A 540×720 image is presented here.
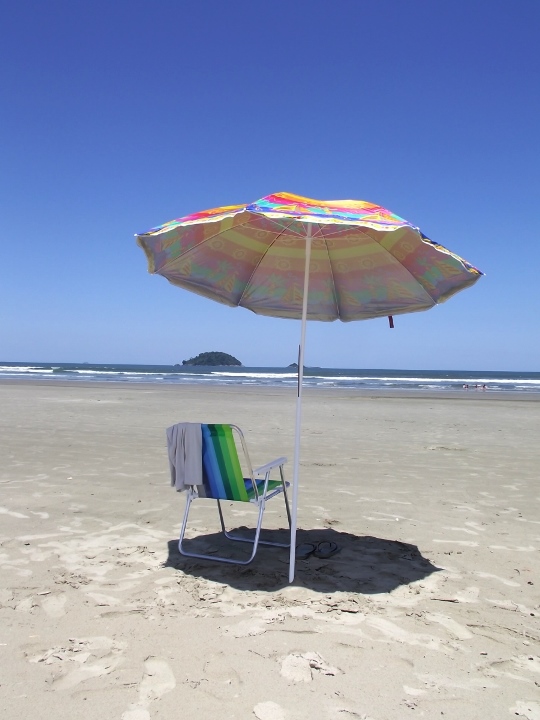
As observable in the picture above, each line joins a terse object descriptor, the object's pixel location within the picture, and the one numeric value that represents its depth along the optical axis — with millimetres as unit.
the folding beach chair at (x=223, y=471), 3688
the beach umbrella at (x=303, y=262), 3469
